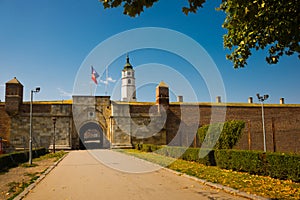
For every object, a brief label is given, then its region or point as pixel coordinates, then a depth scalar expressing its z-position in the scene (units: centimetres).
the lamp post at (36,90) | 1500
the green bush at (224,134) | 1541
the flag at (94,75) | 3043
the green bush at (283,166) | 906
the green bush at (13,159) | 1311
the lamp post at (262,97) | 2339
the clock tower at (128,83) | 6069
